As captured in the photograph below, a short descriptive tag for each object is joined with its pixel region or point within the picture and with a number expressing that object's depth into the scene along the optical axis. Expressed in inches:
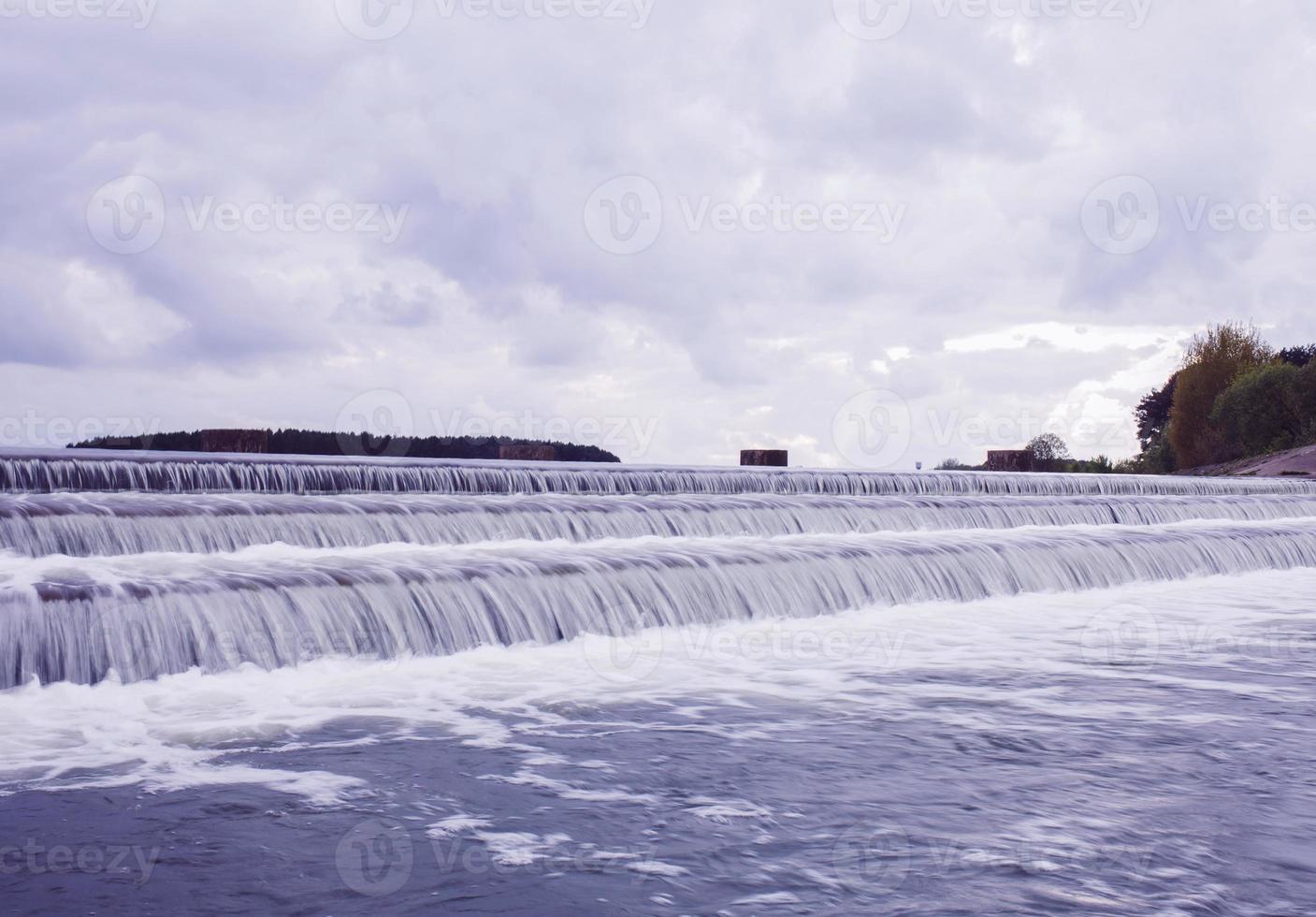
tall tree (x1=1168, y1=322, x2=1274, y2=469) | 2114.9
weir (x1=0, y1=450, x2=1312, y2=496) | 562.3
